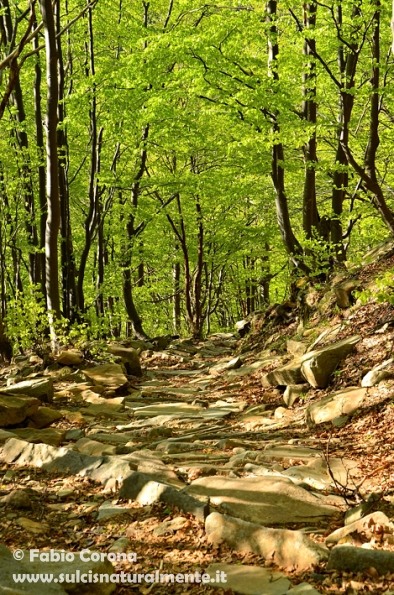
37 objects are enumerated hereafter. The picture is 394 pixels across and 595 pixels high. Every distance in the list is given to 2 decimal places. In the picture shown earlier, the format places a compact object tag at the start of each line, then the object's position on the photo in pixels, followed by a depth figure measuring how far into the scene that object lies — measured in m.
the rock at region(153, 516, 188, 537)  3.92
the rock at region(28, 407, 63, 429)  7.59
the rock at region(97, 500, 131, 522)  4.36
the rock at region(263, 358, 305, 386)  9.00
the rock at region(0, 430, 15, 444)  6.54
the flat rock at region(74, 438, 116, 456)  6.12
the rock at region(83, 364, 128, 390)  10.52
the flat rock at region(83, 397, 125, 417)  8.70
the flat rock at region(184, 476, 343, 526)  4.08
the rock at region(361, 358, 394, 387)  6.96
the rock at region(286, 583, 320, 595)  2.83
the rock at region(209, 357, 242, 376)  12.88
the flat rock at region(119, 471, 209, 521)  4.10
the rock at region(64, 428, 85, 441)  7.06
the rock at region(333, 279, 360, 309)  10.32
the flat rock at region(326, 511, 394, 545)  3.45
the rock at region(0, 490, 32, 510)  4.60
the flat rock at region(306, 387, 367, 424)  6.99
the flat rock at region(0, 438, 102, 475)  5.52
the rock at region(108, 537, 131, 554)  3.75
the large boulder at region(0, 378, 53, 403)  8.15
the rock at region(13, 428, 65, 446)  6.80
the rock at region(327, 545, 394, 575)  3.02
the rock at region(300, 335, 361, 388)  8.27
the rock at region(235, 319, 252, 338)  16.38
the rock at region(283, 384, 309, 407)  8.52
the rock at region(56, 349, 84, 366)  11.09
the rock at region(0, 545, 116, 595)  3.00
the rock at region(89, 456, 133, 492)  5.01
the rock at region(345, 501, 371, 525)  3.86
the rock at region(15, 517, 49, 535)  4.15
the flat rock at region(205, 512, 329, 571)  3.27
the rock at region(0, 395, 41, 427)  7.23
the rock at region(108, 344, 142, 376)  12.95
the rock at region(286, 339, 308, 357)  10.46
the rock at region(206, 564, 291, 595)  3.01
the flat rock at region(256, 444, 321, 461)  5.72
